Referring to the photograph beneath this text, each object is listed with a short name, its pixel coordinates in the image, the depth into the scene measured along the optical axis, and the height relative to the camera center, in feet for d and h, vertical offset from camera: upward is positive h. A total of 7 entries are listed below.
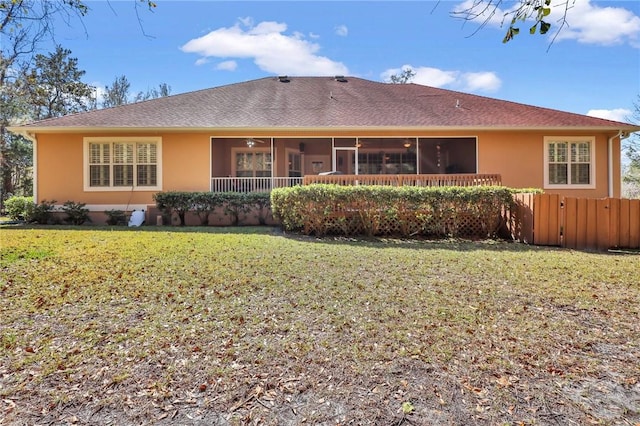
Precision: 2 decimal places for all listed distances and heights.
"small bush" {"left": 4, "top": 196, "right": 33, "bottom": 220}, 43.47 +0.55
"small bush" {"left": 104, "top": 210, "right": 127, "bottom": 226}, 40.57 -0.65
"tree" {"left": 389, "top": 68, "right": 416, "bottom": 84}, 116.67 +43.18
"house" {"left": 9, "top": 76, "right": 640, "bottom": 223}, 41.57 +8.21
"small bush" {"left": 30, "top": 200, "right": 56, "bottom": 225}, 39.86 -0.28
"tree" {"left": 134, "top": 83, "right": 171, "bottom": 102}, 114.21 +37.92
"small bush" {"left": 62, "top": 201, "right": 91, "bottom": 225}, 39.88 -0.07
